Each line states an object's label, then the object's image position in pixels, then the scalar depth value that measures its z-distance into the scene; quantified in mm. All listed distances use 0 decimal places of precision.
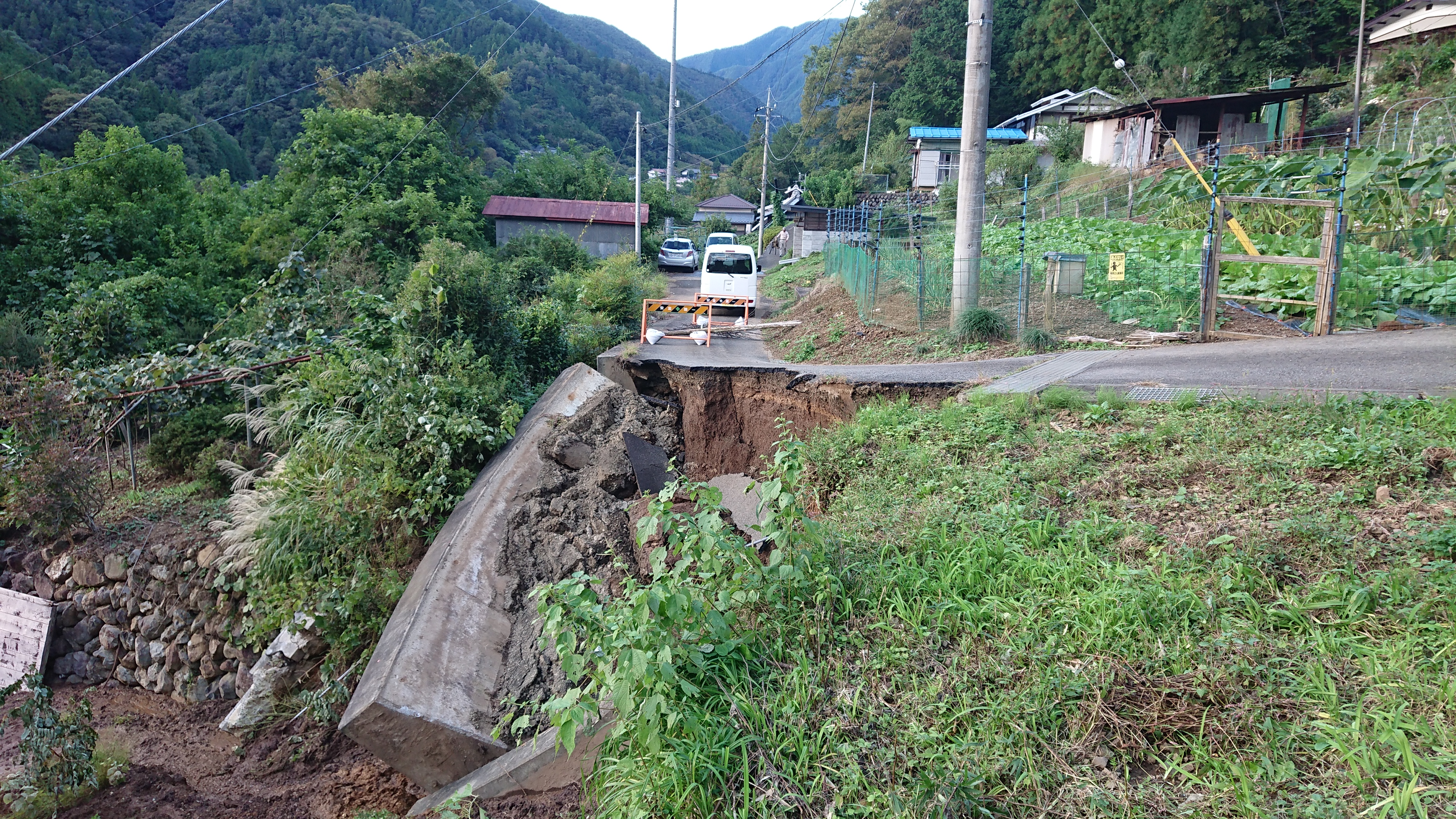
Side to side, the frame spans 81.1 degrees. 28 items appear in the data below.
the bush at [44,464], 8453
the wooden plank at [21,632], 8883
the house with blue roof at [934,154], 44594
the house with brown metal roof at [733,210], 65875
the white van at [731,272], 20703
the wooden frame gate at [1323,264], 10000
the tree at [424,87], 40656
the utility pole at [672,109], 33969
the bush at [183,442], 10352
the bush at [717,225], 53125
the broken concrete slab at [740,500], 8445
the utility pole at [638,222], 32031
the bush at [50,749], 6391
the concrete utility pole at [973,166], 12008
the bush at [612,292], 18828
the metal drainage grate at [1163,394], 7195
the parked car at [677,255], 37125
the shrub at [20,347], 13797
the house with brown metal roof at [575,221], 36375
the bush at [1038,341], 11281
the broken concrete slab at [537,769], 4672
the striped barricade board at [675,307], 17141
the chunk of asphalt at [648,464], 9039
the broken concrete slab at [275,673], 7379
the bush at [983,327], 12062
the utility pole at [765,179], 46219
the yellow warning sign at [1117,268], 11547
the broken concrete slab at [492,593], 5727
